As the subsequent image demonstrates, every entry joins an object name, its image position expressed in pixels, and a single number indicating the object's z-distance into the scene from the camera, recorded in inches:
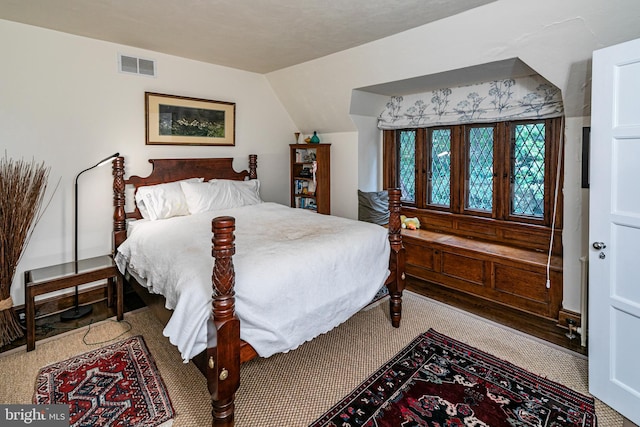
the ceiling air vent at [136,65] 141.1
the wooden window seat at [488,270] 120.2
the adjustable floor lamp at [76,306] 126.8
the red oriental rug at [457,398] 76.9
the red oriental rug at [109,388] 77.7
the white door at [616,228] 74.3
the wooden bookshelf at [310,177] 189.3
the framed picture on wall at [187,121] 150.4
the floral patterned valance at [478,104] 127.0
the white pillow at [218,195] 147.3
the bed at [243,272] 68.7
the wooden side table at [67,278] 103.9
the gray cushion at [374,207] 175.9
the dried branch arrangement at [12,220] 110.1
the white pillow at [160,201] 138.4
